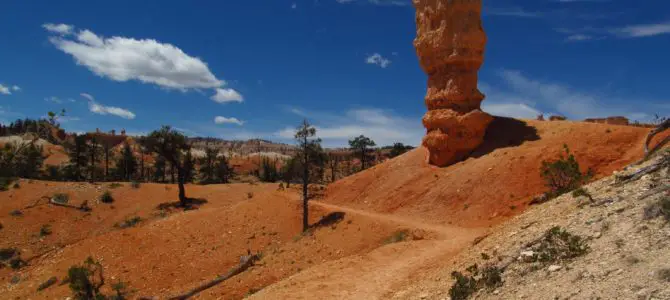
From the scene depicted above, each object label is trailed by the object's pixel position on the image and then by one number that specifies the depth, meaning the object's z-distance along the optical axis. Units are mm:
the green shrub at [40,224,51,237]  28891
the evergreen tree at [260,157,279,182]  65250
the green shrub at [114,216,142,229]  31416
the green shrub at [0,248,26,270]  25203
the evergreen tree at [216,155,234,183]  61041
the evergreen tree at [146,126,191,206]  34938
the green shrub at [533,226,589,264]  6964
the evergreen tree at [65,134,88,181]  48969
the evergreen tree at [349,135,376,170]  53188
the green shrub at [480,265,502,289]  7477
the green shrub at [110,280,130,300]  18141
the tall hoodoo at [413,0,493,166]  26781
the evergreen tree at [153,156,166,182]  55406
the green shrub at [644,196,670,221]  6402
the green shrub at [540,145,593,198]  17344
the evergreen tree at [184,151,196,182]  43000
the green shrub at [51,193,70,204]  33619
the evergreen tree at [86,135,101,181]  48988
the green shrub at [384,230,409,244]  18469
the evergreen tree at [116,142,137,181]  59875
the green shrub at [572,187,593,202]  10259
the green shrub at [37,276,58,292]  21172
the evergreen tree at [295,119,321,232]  23359
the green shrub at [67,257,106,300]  17016
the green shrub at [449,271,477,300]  7793
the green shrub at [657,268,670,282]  4926
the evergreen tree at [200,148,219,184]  59188
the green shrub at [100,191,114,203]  35500
